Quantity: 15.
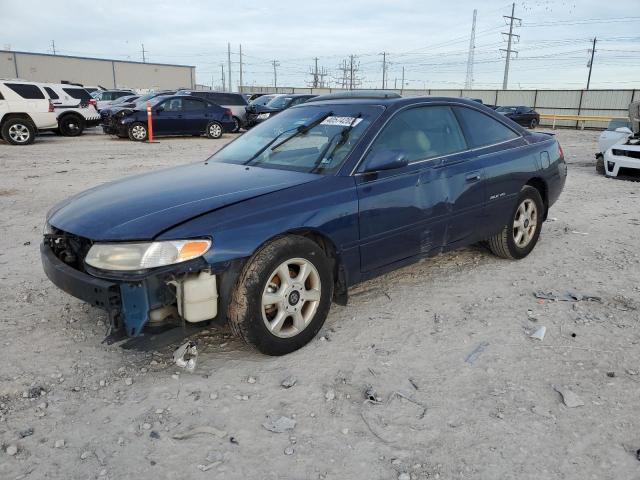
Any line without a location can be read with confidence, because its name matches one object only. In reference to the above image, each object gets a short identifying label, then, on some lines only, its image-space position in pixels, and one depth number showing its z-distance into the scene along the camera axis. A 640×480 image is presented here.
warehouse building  51.56
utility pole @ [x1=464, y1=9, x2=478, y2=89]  58.03
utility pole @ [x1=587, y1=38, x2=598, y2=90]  50.72
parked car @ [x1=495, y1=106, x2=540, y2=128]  27.14
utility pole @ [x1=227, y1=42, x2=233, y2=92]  87.78
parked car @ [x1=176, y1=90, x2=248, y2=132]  20.30
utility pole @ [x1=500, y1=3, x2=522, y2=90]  50.78
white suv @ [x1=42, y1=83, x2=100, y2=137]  16.12
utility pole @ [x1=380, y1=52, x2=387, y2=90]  86.06
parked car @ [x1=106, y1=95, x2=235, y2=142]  16.45
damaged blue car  2.68
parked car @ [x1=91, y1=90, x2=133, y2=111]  25.56
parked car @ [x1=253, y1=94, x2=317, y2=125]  19.73
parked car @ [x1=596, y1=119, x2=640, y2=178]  9.84
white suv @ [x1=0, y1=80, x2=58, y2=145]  14.14
